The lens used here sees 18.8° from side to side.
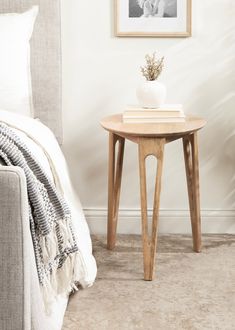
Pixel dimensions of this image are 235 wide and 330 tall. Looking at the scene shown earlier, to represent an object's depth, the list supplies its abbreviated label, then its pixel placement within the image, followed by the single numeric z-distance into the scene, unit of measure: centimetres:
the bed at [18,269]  189
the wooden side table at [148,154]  276
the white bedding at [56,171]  242
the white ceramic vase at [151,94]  296
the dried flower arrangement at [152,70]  302
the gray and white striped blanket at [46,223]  207
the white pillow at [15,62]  290
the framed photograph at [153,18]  317
